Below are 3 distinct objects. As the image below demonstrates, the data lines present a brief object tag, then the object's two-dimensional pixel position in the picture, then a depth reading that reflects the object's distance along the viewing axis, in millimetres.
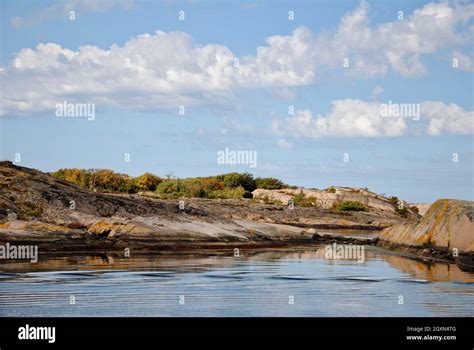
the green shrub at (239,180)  95312
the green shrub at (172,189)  73900
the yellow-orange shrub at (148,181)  78688
